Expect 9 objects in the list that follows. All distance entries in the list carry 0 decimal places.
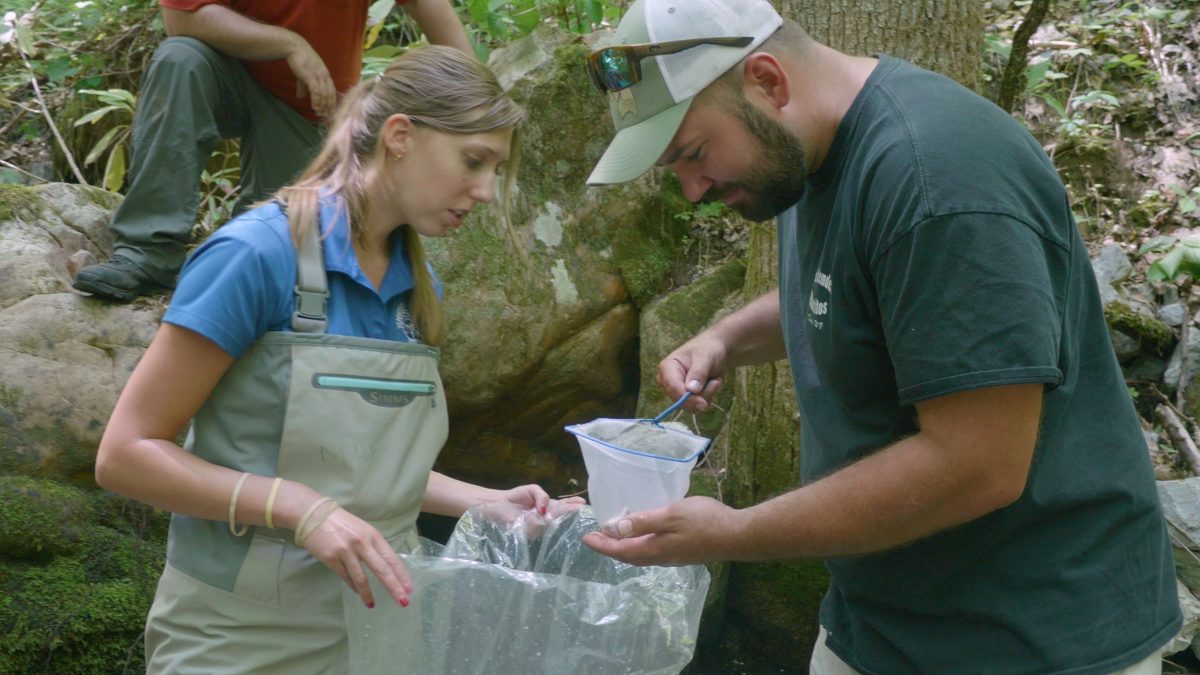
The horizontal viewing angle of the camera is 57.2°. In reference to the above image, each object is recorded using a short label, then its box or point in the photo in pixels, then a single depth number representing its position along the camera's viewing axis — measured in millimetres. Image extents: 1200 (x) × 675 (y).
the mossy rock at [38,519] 3471
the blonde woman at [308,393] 1781
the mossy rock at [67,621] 3311
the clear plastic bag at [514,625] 1960
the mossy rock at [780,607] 4008
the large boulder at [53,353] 3695
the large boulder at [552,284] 4703
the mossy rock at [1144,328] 4578
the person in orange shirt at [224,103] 3889
